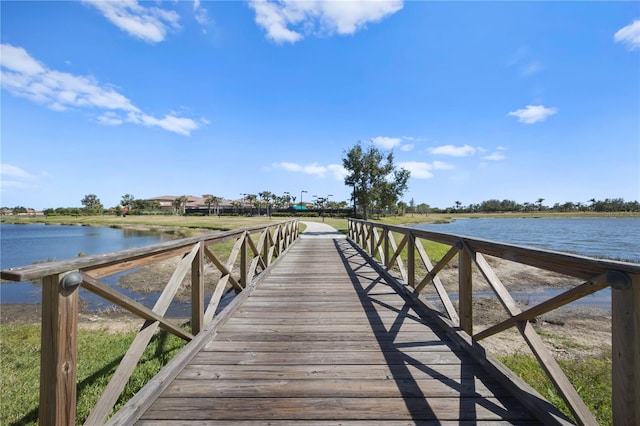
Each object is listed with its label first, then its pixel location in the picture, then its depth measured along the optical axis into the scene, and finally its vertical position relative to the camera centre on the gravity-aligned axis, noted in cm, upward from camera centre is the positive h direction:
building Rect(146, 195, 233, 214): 9125 +199
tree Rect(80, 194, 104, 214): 11336 +358
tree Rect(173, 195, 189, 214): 8866 +185
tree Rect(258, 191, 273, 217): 8581 +454
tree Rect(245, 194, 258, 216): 8731 +376
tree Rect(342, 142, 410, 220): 2327 +257
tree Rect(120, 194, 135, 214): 9929 +293
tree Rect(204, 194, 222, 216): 8674 +251
